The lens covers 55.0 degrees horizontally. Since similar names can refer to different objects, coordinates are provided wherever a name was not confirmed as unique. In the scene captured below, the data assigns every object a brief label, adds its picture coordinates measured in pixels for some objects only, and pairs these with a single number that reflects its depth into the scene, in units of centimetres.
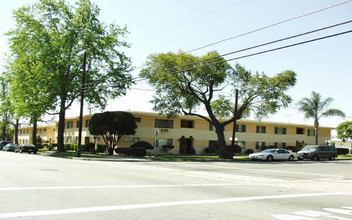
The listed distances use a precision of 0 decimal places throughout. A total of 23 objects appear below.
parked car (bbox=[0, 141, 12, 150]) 5816
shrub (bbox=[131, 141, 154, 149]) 4144
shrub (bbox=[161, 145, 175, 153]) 4378
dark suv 3841
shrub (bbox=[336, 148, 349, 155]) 5922
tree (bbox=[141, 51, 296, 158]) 3506
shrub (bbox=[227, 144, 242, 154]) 4917
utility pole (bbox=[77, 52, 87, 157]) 3221
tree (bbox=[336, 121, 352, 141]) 6388
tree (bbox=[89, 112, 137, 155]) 3819
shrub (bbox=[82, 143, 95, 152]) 4353
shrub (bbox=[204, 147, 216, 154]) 4910
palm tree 5116
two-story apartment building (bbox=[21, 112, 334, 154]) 4438
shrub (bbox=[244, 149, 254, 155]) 5134
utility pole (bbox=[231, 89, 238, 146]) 3622
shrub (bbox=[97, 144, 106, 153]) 4198
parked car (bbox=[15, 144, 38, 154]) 4278
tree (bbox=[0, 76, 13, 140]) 4483
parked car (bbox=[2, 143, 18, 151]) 4966
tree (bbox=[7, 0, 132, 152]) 3753
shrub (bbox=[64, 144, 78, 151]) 4831
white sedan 3519
